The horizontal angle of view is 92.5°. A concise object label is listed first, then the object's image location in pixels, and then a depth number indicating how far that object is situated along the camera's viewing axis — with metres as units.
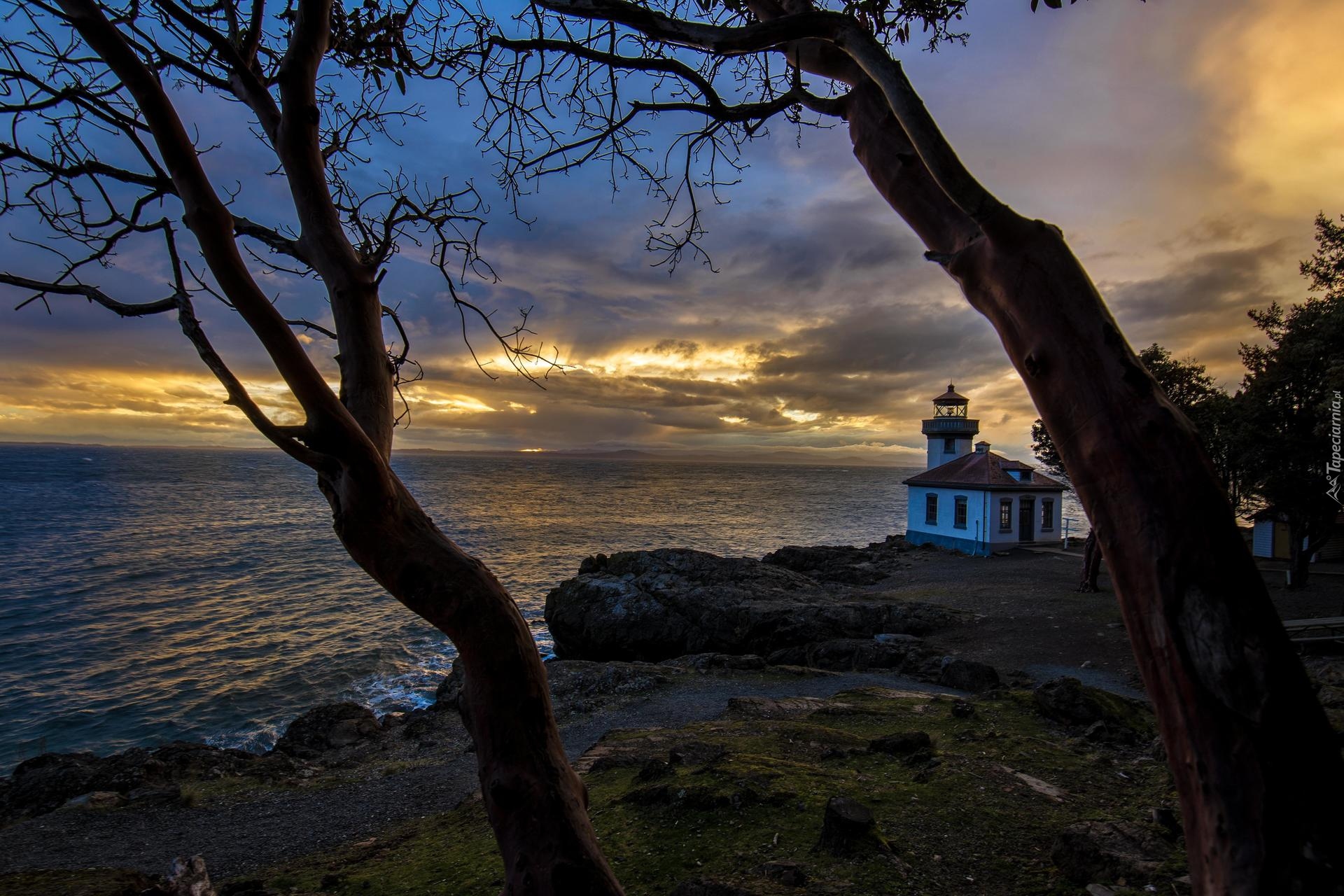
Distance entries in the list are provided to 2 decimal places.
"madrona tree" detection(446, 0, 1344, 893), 1.73
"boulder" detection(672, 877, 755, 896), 3.82
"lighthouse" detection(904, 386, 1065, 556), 35.12
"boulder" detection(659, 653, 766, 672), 15.52
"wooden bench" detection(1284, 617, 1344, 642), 12.66
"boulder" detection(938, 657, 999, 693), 12.15
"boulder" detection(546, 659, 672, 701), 13.93
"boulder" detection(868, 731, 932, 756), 7.17
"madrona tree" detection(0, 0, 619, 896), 2.60
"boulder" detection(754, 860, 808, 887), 4.16
